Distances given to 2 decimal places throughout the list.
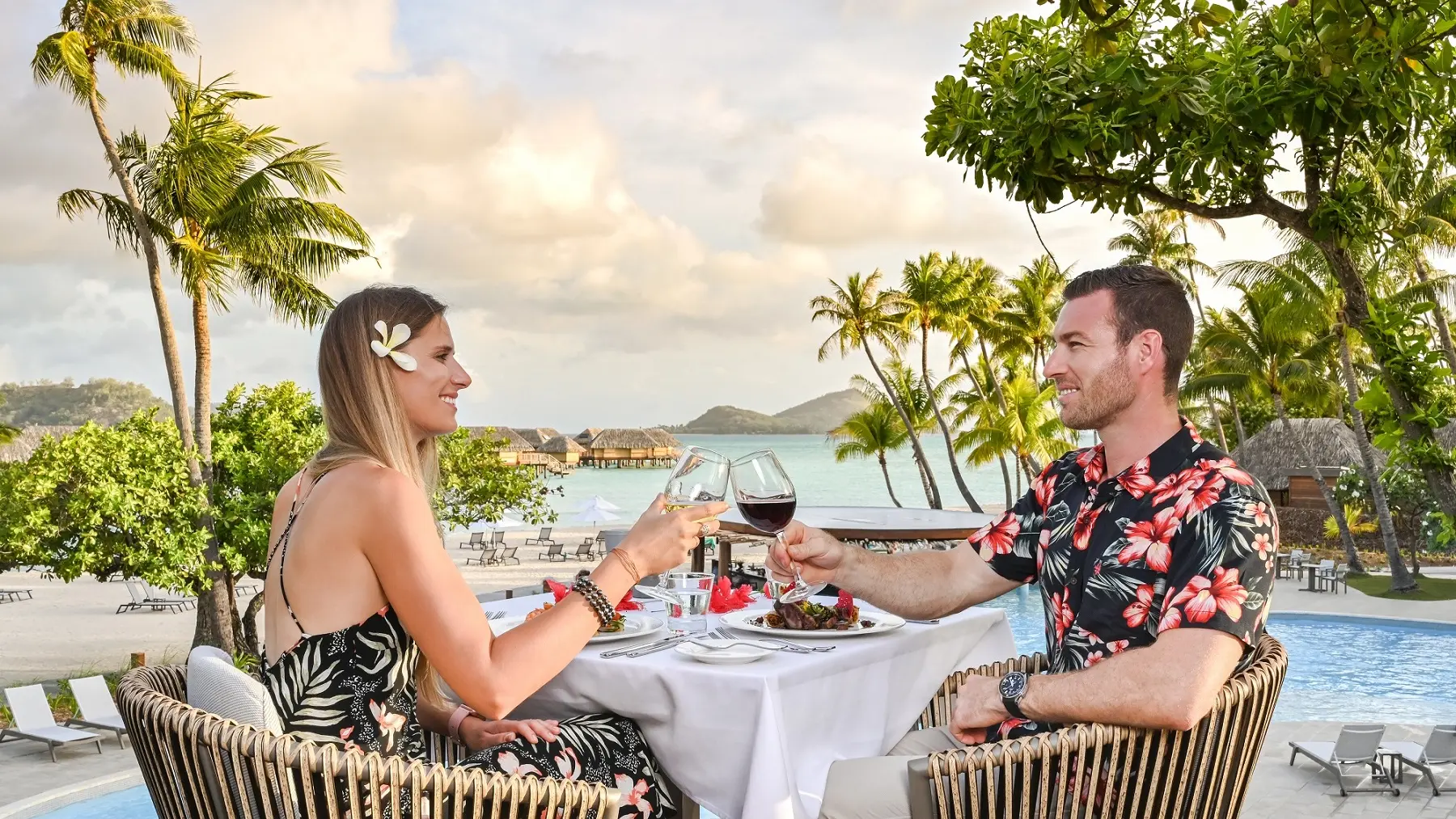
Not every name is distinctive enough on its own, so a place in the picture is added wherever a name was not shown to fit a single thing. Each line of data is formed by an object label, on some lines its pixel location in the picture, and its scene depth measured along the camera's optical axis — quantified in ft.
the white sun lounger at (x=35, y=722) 29.30
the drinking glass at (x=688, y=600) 10.53
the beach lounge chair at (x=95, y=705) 30.40
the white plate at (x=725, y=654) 8.44
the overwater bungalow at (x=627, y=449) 261.85
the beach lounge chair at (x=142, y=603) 69.92
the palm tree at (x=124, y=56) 53.67
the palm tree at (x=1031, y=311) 112.68
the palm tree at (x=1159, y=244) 116.67
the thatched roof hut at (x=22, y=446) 131.54
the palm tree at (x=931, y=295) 116.06
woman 6.82
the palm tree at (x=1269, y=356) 81.46
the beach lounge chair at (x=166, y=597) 70.38
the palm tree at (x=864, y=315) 122.52
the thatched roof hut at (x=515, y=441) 220.02
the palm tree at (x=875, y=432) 139.64
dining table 8.02
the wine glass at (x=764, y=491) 7.46
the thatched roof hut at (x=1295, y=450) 112.68
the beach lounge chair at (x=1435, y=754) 24.36
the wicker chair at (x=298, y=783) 5.45
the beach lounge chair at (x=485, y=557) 100.64
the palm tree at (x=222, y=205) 53.88
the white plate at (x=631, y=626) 9.30
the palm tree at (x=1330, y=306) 70.64
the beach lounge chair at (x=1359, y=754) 24.41
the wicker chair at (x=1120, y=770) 6.49
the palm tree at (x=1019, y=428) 111.34
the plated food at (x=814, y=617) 9.61
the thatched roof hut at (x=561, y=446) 237.86
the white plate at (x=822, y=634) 9.34
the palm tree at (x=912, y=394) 134.82
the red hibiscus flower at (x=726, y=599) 10.90
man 6.98
